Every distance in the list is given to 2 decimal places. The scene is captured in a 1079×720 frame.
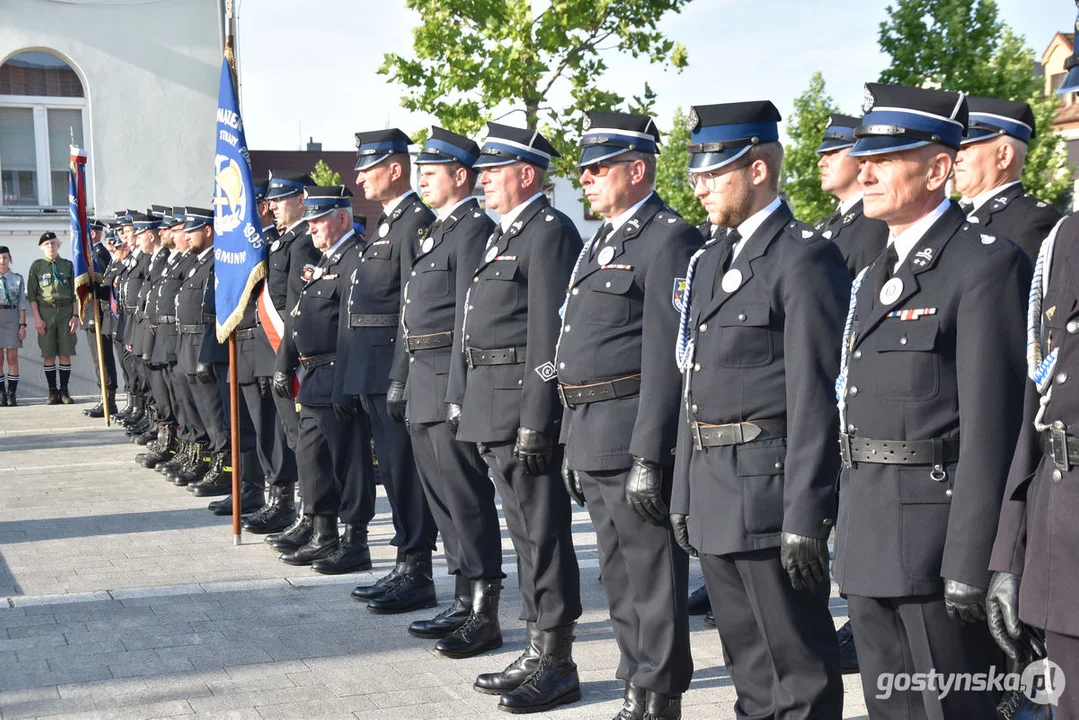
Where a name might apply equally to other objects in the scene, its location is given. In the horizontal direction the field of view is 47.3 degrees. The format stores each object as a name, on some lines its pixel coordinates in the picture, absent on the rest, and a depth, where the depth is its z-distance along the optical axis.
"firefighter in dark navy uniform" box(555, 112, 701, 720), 4.30
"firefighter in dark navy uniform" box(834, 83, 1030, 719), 2.98
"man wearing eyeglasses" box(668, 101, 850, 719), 3.53
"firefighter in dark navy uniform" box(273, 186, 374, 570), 7.30
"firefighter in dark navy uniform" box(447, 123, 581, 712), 5.00
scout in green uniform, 17.67
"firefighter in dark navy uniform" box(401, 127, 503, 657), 5.74
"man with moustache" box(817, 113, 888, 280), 5.44
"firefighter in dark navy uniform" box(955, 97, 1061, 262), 5.08
